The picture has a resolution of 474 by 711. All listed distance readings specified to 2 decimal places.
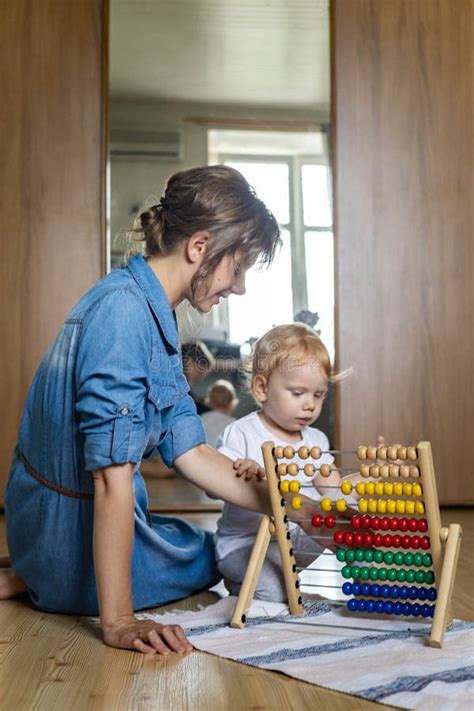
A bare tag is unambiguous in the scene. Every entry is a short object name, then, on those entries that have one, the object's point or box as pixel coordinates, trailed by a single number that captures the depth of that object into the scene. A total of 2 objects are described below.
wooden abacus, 1.45
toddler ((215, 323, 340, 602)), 1.86
